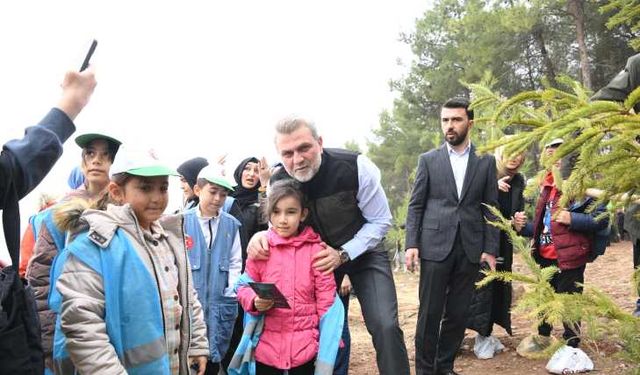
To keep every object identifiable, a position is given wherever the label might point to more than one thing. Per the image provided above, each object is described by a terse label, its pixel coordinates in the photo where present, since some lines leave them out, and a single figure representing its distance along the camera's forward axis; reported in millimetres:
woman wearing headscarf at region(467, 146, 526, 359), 5125
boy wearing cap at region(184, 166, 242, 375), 4289
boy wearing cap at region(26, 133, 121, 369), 2650
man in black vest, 3521
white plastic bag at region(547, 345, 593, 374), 4258
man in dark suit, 4371
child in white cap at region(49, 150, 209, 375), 2215
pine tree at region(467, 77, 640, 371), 1899
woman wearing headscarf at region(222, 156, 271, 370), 4934
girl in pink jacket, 3246
